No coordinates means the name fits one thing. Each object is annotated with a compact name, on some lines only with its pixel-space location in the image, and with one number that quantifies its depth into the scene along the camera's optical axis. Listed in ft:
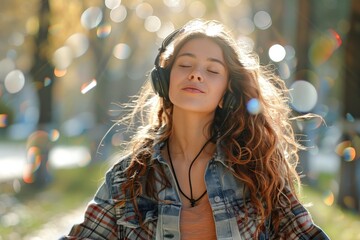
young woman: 11.81
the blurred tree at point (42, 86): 47.65
